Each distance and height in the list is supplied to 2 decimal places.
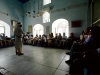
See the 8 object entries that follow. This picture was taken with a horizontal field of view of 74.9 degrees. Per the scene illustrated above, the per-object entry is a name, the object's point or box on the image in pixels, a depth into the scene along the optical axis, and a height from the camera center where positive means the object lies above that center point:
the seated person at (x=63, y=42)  5.27 -0.35
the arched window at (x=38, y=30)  8.66 +1.10
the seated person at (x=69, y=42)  5.16 -0.34
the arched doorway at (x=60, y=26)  7.07 +1.33
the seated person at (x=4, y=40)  5.96 -0.16
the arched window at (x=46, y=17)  7.56 +2.45
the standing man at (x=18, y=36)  3.52 +0.09
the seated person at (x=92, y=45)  1.52 -0.21
